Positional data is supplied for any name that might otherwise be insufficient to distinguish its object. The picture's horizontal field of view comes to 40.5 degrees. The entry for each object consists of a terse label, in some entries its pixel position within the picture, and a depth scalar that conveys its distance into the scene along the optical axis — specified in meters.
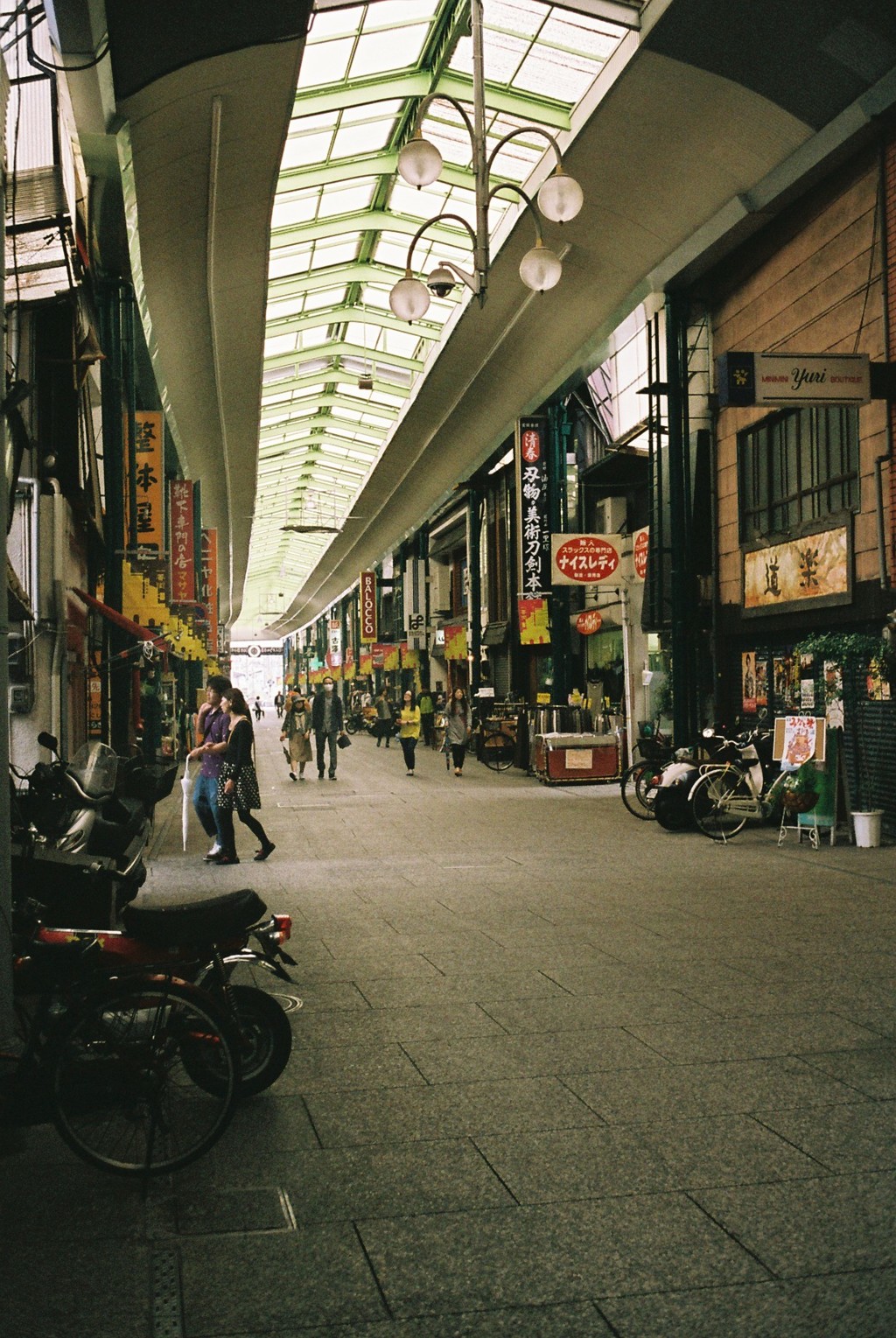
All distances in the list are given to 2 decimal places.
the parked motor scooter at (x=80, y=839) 5.55
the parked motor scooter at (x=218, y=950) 4.32
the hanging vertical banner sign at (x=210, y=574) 32.41
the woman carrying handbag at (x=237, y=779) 10.94
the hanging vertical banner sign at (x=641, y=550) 19.48
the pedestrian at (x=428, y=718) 35.59
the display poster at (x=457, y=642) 32.31
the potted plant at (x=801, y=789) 11.88
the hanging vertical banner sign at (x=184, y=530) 22.67
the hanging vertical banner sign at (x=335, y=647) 61.29
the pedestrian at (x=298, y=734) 21.55
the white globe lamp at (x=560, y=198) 9.28
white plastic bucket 11.52
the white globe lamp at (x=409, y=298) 10.40
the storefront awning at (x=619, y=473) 20.80
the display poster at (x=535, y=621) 23.23
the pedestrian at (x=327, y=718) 22.02
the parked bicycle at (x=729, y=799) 12.51
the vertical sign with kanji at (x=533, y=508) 21.81
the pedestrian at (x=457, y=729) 23.09
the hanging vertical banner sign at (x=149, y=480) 17.53
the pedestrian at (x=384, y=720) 38.19
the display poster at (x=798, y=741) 11.78
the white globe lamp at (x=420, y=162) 9.24
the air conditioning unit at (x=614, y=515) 22.20
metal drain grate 2.89
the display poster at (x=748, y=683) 15.55
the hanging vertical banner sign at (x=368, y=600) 46.03
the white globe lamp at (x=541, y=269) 9.71
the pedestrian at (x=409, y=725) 23.25
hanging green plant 12.05
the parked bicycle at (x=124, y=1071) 3.88
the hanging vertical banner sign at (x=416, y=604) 39.75
